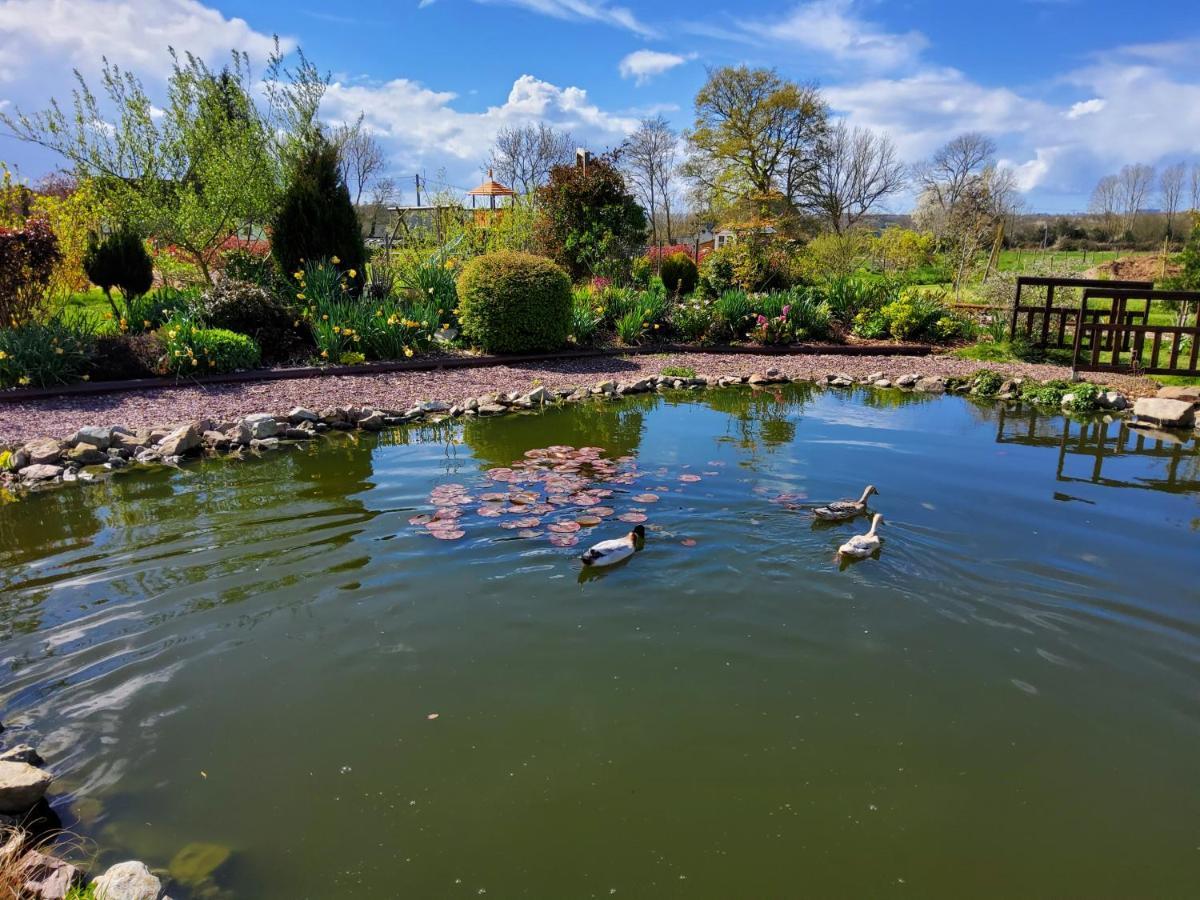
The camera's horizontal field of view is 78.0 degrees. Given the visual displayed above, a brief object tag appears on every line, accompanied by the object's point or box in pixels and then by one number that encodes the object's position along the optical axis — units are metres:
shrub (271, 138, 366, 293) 11.84
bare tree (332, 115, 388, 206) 34.12
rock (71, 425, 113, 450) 7.02
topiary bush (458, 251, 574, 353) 11.22
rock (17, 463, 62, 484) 6.50
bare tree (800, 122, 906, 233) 33.58
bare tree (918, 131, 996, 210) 33.41
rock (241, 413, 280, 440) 7.75
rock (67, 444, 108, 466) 6.87
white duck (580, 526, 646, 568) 4.42
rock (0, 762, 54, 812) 2.55
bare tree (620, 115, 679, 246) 35.00
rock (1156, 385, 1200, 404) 9.09
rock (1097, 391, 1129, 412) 9.50
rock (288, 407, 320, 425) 8.26
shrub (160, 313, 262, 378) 9.39
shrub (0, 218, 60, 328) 9.22
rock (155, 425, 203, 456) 7.19
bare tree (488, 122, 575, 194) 34.97
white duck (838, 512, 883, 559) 4.55
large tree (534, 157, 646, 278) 16.61
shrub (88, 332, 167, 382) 9.26
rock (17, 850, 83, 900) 2.19
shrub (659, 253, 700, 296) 19.64
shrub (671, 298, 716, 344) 13.72
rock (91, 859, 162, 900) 2.17
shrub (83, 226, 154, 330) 10.65
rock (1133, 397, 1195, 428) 8.56
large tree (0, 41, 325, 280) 11.83
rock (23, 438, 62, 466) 6.74
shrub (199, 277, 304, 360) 10.29
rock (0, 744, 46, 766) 2.78
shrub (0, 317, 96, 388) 8.62
